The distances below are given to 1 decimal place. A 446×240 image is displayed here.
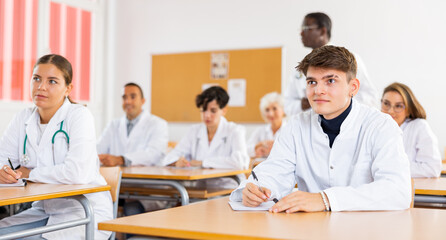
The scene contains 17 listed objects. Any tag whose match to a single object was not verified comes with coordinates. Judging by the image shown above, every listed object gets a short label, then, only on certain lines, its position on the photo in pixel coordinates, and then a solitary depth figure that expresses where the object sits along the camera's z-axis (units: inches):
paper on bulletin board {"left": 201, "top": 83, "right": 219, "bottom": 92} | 271.4
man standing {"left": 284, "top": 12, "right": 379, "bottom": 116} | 147.5
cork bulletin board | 257.3
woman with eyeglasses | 138.0
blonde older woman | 236.1
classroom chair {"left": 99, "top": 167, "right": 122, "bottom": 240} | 105.0
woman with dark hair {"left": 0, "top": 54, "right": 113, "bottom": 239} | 98.5
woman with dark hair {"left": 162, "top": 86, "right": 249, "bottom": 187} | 169.9
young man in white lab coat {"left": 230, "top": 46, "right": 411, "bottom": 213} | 69.3
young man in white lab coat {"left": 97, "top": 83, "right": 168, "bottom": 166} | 185.9
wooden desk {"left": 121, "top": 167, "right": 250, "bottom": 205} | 126.2
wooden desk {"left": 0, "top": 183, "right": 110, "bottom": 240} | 78.2
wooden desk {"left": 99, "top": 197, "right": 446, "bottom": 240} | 52.2
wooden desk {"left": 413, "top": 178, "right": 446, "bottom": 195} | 99.2
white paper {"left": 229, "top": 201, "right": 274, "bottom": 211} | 68.2
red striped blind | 238.8
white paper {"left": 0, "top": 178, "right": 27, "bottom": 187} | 93.0
